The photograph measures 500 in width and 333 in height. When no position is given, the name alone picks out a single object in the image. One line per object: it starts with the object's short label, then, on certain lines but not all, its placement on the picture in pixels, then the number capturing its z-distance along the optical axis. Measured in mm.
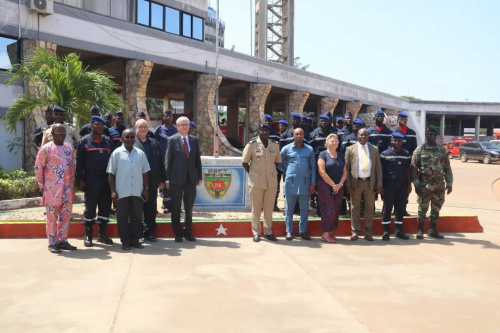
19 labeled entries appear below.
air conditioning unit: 12883
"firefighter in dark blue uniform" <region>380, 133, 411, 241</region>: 6820
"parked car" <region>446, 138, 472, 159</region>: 33156
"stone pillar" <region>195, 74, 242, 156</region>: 18969
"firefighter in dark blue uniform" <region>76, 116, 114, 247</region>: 6086
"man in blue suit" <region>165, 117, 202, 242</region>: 6441
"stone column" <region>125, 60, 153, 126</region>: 16328
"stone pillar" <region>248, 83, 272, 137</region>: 21859
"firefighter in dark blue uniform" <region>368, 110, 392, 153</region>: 7457
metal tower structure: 42562
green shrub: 9555
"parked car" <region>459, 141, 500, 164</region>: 28070
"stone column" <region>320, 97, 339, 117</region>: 27344
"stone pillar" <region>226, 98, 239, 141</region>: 27672
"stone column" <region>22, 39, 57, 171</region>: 13062
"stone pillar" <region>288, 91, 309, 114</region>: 24594
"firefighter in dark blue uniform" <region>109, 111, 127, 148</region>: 7098
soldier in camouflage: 6887
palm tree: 8031
